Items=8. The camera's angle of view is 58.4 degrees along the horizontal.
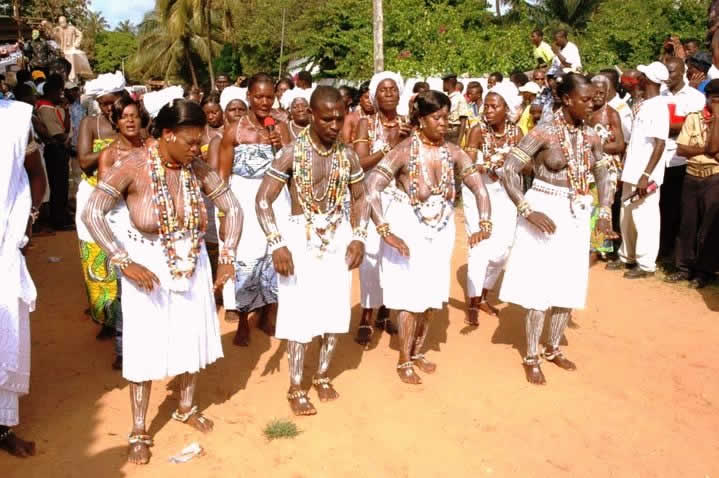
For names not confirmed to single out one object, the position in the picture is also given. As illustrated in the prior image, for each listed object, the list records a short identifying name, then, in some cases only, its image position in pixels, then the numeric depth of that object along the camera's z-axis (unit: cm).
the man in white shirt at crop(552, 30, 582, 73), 1289
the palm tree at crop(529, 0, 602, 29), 3145
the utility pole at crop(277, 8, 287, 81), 2456
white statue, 1942
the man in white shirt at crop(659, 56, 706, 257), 768
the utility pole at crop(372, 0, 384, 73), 1401
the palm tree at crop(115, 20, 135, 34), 6514
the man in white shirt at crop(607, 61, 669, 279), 725
